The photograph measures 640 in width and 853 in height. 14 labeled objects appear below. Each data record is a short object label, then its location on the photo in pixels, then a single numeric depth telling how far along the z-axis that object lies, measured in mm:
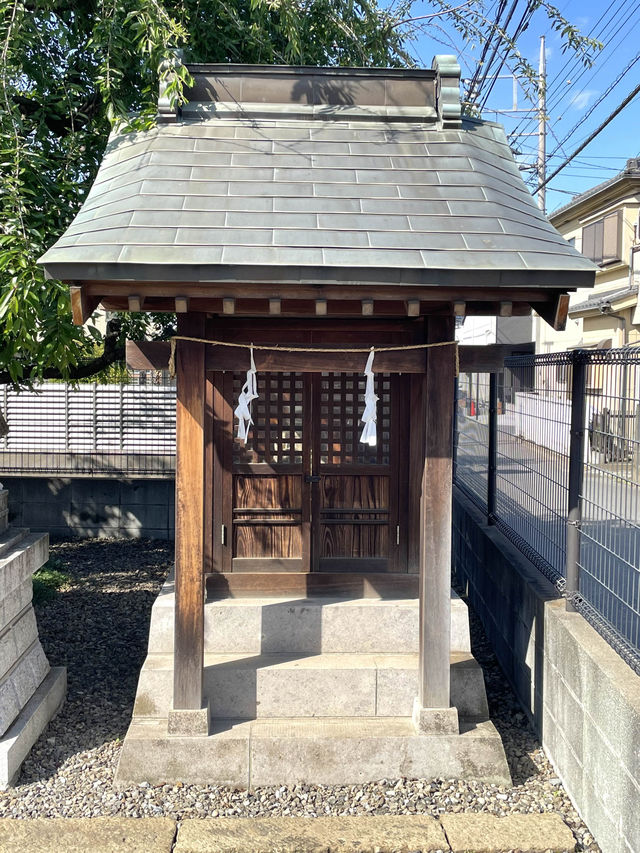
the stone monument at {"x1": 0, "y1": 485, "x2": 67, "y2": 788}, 5266
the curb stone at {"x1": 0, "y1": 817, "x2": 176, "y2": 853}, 4348
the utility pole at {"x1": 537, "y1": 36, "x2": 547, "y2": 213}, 17875
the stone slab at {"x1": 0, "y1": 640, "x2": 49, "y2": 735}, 5320
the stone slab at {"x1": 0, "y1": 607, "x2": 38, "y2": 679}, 5465
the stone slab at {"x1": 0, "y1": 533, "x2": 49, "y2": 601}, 5629
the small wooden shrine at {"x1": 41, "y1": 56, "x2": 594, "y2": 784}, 4539
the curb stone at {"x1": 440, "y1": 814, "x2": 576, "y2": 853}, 4348
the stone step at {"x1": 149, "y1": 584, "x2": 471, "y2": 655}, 5969
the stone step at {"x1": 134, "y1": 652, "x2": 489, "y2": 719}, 5523
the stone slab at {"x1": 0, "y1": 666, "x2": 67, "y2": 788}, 5030
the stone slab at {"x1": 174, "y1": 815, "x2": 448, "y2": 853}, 4355
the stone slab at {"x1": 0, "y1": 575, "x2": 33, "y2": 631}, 5520
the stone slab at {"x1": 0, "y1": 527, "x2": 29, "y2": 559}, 5855
